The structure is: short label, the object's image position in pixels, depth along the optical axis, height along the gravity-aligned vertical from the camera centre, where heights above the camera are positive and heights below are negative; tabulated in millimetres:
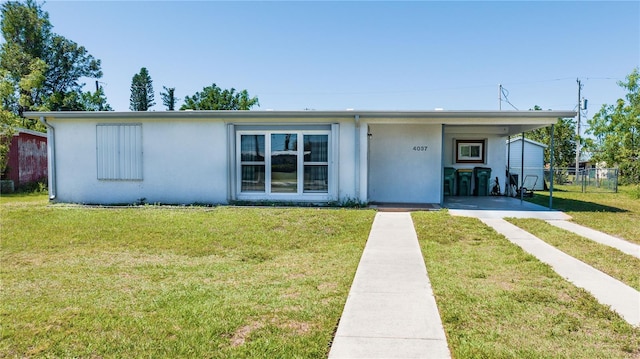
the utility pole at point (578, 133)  29136 +3055
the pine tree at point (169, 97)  47862 +8804
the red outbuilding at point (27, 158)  16016 +459
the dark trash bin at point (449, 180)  14266 -390
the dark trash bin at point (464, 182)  14489 -447
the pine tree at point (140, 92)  41594 +8192
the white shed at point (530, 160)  18703 +527
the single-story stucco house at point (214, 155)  10508 +386
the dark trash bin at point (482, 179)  14438 -333
